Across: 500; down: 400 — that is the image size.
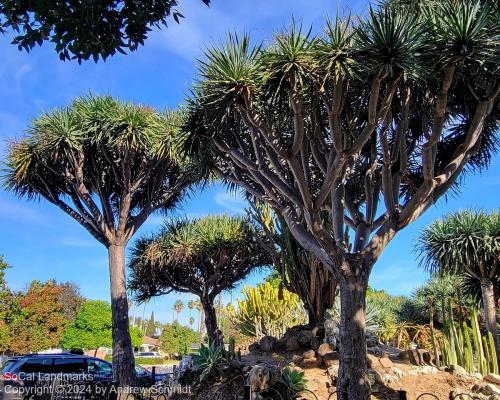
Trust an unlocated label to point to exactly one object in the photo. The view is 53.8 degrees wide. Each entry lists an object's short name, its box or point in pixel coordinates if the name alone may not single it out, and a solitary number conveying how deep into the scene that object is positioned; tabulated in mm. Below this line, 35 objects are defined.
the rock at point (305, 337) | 10102
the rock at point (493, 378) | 7980
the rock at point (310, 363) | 8914
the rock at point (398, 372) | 8414
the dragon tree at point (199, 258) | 15172
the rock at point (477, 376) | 8297
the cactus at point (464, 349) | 8938
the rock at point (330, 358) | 8770
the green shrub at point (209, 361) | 8461
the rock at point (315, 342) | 9766
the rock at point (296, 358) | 9227
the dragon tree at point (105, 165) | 11438
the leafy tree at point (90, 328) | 36500
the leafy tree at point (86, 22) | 3607
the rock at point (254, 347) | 10881
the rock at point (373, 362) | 8588
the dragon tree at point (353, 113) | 6250
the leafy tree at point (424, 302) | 19922
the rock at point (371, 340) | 9961
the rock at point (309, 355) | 9083
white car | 49756
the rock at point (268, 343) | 10477
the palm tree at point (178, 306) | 97500
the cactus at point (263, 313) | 14898
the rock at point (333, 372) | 8266
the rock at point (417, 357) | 9167
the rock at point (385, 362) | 8629
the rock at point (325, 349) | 8981
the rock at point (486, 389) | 7449
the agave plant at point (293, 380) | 7234
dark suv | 11141
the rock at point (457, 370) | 8438
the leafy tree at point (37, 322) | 30172
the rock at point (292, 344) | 10188
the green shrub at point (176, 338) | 59750
